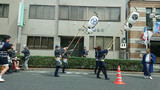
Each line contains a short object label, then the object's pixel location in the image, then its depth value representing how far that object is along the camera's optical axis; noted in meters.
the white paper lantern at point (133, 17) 9.30
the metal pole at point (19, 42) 13.94
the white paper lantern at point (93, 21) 10.45
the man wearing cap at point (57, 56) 7.04
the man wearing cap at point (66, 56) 8.55
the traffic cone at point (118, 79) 5.82
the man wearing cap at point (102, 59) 6.68
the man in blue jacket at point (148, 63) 7.71
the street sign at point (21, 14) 13.41
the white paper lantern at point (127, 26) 9.93
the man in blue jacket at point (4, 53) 5.37
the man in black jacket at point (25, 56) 9.20
